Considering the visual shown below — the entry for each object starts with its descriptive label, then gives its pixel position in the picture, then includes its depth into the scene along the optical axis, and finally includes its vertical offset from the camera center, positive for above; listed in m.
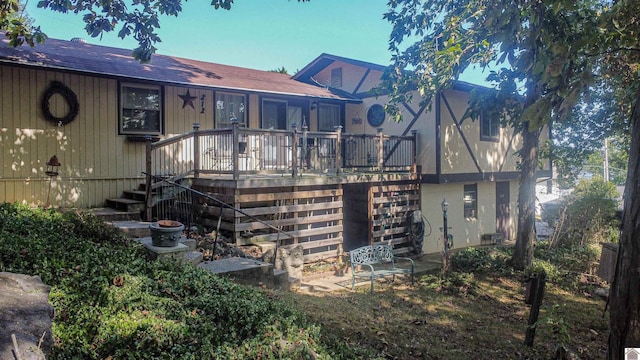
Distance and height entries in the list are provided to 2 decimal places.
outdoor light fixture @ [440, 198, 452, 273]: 9.23 -1.72
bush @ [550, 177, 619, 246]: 12.28 -1.41
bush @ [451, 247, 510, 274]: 9.84 -2.13
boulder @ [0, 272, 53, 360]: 2.71 -1.03
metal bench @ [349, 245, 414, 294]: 8.17 -1.76
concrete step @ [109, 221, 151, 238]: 7.32 -0.96
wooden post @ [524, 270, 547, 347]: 5.35 -1.67
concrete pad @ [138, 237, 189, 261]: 5.97 -1.11
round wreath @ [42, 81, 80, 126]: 9.05 +1.61
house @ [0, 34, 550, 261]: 8.88 +0.65
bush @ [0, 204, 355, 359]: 3.31 -1.23
